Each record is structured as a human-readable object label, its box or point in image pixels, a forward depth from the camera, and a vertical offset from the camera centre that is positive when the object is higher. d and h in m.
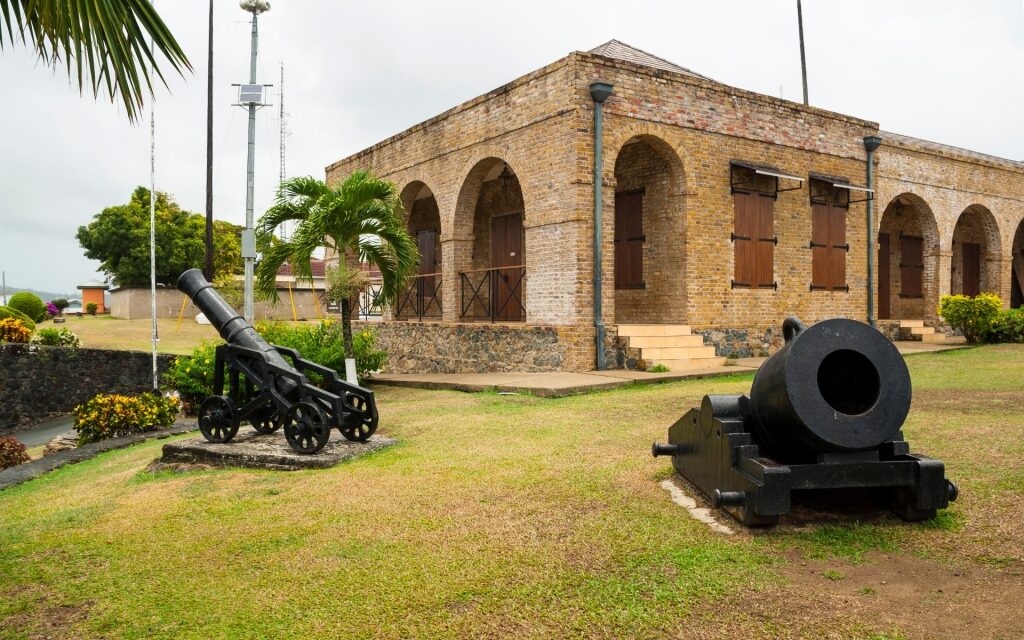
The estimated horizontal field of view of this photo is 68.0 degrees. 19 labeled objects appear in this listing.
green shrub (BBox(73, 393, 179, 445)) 9.87 -1.26
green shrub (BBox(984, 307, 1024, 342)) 16.02 -0.09
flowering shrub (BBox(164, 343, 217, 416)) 11.20 -0.80
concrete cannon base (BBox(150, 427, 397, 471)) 6.00 -1.09
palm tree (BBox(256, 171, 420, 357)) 11.62 +1.44
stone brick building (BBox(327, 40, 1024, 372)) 12.05 +2.04
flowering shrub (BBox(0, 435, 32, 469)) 10.00 -1.76
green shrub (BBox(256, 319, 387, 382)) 12.25 -0.37
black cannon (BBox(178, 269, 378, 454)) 6.27 -0.67
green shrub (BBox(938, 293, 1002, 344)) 16.06 +0.19
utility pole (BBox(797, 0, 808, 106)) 30.22 +10.54
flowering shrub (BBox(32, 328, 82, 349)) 19.50 -0.47
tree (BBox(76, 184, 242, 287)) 38.88 +4.18
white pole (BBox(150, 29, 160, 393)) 13.10 +2.99
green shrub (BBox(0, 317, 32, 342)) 19.23 -0.27
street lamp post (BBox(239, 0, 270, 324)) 16.45 +3.12
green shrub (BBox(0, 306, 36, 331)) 21.09 +0.15
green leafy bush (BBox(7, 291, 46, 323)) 28.41 +0.61
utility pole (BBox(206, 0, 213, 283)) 27.94 +6.93
